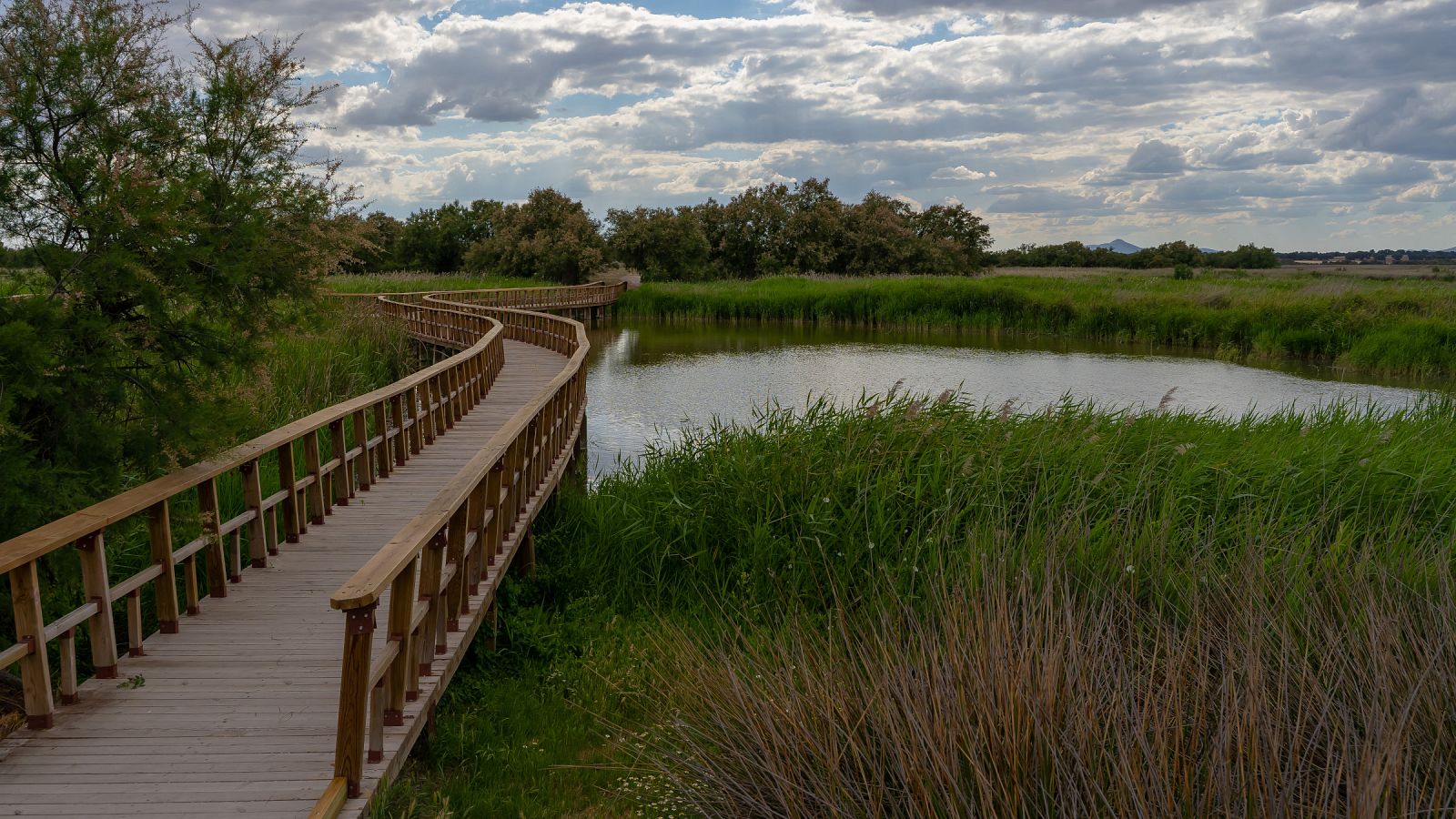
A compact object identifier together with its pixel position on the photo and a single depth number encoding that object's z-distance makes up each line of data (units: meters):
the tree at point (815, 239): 68.75
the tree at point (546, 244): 61.94
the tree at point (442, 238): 81.81
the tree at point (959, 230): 77.25
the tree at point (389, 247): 77.22
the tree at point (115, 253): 5.96
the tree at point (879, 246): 69.44
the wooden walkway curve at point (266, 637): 4.04
